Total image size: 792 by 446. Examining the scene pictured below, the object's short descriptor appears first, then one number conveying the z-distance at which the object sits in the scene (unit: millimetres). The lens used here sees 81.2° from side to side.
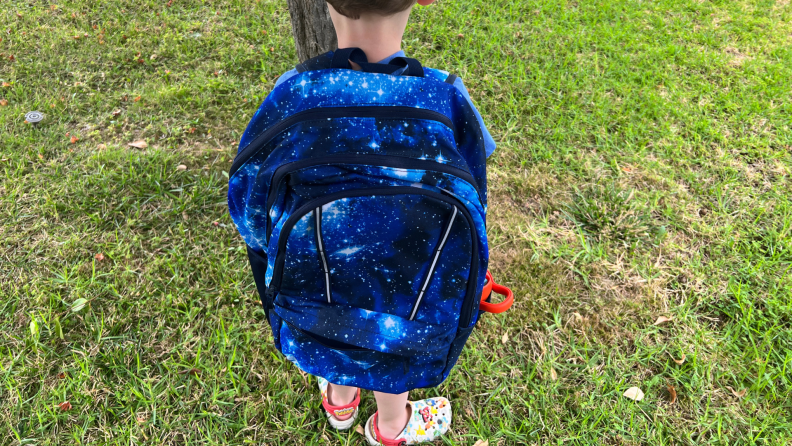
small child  1181
